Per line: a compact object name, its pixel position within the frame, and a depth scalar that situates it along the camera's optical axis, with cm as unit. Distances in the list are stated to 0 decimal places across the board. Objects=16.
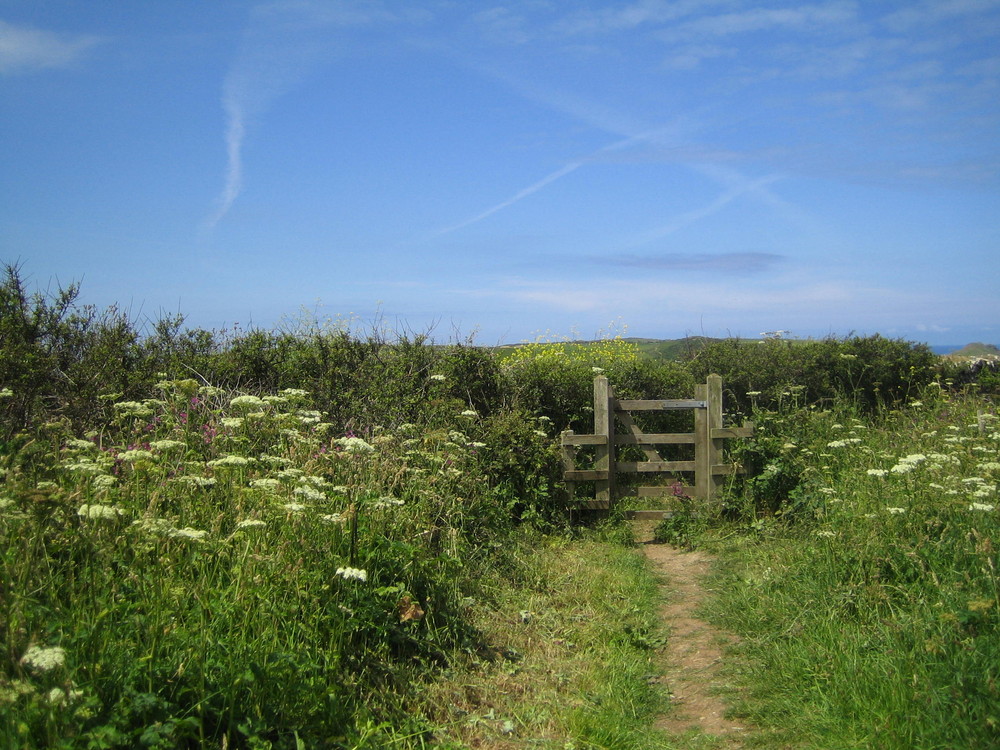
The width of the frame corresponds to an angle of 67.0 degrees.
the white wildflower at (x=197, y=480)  435
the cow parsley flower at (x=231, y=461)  433
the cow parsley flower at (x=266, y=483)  438
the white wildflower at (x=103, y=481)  396
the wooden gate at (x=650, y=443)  984
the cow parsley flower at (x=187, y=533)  366
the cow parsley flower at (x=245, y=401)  518
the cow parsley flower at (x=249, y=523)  398
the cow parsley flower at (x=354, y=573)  408
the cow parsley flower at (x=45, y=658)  261
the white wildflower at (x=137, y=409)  547
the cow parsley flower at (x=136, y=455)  425
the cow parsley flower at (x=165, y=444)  455
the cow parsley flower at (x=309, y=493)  429
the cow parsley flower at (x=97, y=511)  341
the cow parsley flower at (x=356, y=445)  496
